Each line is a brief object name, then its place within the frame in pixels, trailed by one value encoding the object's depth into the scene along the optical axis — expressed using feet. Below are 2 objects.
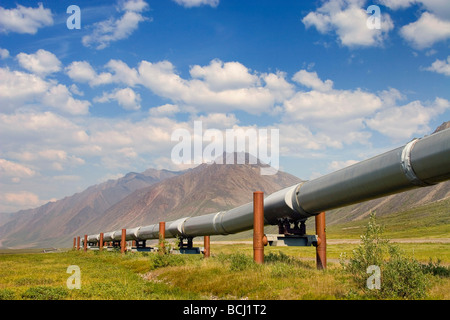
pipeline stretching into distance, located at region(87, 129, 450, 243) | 34.45
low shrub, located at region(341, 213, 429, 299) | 34.04
